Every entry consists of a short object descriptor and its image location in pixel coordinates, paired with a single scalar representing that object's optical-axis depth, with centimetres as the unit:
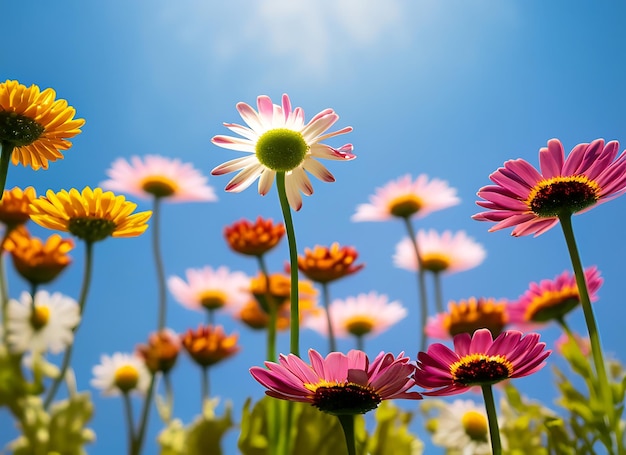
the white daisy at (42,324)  54
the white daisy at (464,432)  57
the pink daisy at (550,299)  50
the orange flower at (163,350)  57
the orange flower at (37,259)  51
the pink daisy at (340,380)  21
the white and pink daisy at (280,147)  29
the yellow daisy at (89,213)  29
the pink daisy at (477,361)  22
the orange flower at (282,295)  55
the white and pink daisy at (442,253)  79
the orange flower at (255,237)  49
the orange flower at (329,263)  48
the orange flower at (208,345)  64
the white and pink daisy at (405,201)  77
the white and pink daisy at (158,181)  77
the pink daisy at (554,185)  26
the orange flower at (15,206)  32
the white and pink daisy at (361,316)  73
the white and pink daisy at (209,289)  76
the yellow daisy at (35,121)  26
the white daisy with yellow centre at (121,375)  70
